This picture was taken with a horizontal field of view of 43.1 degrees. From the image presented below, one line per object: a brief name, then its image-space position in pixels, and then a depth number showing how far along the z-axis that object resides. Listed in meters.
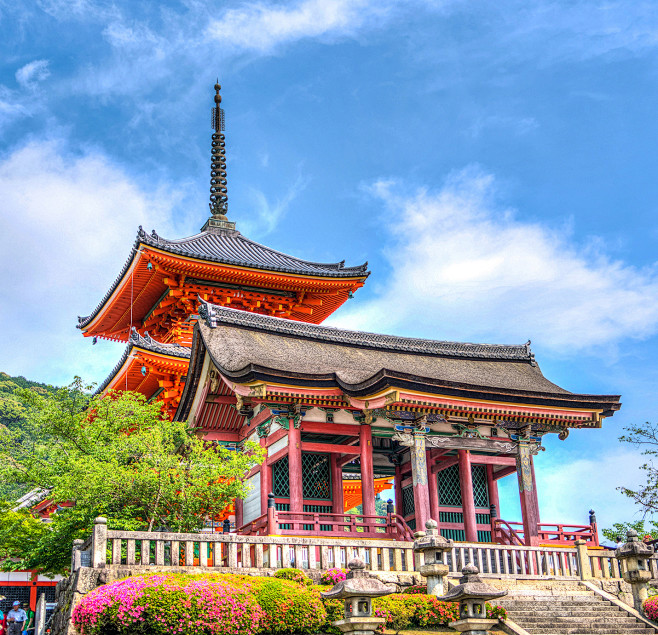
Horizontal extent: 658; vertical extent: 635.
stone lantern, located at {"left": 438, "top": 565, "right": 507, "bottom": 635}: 14.75
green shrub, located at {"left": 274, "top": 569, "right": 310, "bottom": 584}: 16.16
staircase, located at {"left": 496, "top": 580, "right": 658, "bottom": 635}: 17.09
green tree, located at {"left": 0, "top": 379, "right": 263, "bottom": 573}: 18.28
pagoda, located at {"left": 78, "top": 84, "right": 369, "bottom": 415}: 31.88
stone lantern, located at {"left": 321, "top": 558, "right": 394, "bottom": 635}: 14.01
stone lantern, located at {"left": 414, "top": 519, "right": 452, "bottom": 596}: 17.14
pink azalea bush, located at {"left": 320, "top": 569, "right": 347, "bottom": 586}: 16.58
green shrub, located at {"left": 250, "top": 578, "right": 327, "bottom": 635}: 14.53
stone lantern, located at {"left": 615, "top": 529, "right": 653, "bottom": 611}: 19.00
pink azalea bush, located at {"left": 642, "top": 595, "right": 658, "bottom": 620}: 18.17
